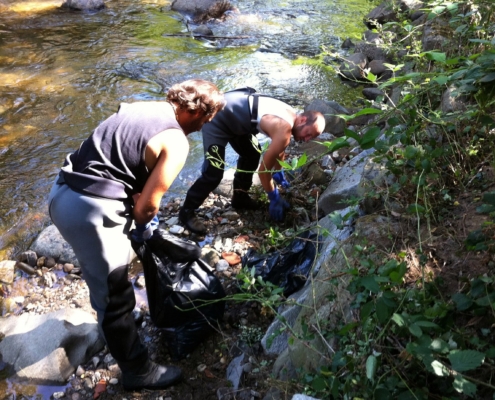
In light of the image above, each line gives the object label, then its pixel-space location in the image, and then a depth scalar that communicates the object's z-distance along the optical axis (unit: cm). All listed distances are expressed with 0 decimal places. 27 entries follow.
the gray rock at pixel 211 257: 345
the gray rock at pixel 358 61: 666
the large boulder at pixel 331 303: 186
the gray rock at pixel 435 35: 396
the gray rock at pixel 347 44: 786
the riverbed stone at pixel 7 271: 340
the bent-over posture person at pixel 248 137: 328
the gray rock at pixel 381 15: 799
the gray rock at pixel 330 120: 513
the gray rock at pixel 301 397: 150
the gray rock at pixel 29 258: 356
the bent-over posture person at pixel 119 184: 213
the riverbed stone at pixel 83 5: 952
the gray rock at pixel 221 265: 340
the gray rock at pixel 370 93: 605
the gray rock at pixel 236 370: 244
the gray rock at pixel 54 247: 357
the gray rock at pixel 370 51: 708
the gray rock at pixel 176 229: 382
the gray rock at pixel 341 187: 339
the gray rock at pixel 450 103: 247
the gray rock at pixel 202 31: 845
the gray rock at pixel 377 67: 658
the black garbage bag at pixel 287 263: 290
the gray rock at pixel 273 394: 198
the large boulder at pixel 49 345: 268
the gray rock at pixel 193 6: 952
